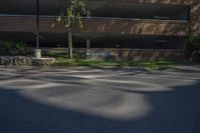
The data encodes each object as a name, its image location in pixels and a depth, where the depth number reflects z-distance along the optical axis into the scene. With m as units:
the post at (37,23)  12.00
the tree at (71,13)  10.65
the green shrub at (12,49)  10.71
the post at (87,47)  11.53
